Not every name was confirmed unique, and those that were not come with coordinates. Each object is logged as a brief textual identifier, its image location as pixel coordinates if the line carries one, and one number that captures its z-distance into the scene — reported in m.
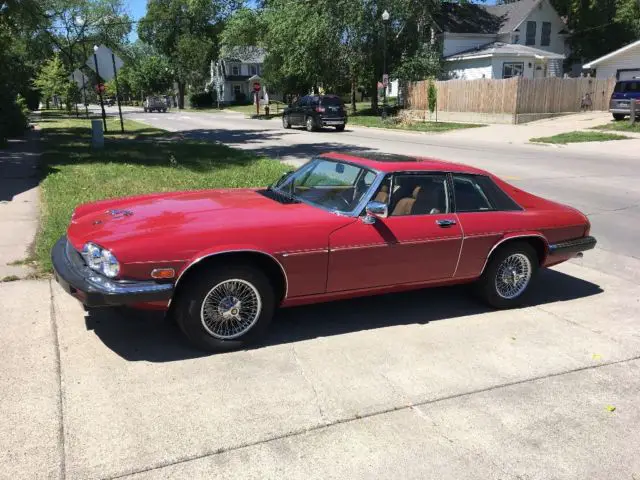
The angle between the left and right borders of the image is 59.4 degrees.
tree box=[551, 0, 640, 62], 45.97
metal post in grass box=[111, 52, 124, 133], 19.91
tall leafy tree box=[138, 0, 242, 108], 68.88
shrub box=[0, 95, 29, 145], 19.36
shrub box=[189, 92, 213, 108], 70.75
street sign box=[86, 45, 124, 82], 19.16
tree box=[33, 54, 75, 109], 44.62
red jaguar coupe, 3.77
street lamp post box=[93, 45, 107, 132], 19.13
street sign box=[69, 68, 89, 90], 22.06
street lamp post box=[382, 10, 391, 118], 30.64
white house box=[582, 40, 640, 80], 34.23
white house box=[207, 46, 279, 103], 73.56
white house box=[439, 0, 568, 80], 38.62
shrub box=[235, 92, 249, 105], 72.94
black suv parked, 26.95
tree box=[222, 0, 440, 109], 35.00
